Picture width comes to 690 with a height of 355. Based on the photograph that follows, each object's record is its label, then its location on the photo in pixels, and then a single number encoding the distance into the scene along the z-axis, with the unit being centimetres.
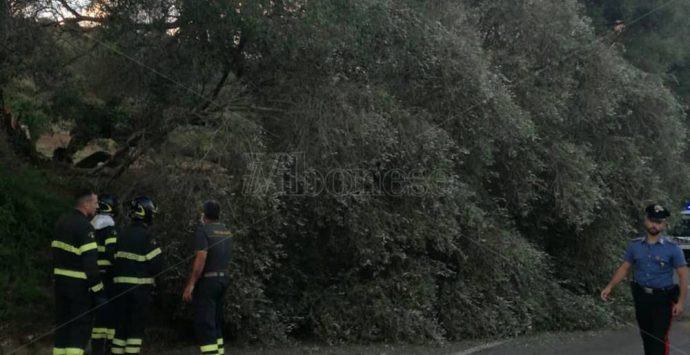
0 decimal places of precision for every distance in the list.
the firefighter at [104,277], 787
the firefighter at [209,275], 747
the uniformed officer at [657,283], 744
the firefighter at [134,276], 764
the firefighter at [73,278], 716
